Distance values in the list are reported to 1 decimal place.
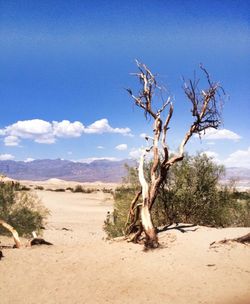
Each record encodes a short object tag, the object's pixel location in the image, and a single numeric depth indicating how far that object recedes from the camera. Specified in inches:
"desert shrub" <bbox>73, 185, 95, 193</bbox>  1620.2
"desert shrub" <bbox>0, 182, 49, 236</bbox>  441.3
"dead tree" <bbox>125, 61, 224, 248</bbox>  284.6
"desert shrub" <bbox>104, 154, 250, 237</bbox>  363.9
